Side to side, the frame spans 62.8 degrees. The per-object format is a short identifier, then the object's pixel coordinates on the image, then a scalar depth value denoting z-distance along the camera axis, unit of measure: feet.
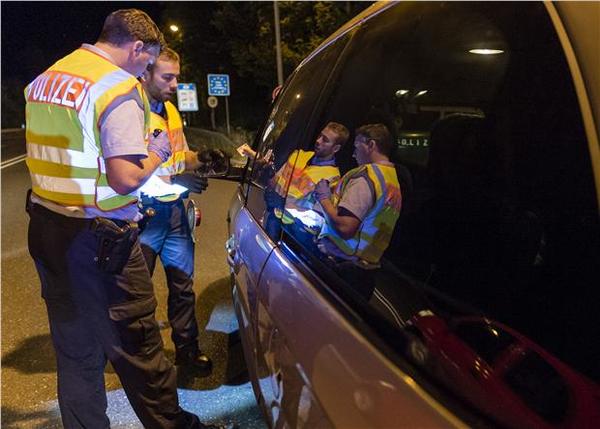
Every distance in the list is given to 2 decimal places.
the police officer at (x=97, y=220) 5.55
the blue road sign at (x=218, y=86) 48.19
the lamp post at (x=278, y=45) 42.96
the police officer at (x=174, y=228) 8.52
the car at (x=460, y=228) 2.68
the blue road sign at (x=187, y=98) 49.57
